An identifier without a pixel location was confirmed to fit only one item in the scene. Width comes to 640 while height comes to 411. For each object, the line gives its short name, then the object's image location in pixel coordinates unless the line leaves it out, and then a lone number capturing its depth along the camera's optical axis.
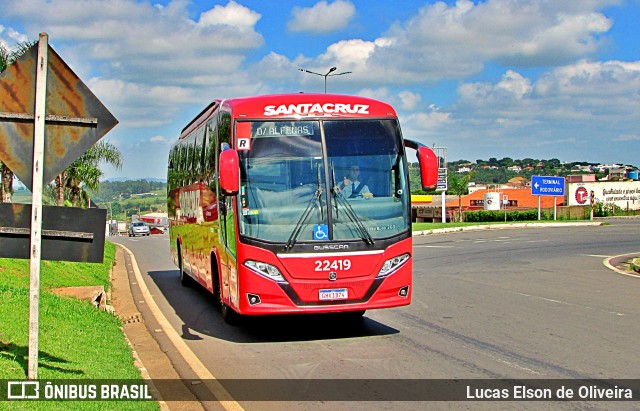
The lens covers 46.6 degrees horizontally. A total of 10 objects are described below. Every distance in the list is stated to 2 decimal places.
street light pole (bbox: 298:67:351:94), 37.72
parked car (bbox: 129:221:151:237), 73.75
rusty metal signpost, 6.61
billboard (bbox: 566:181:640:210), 72.31
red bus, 9.89
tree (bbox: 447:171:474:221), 68.88
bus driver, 10.20
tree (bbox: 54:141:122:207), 36.78
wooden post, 6.59
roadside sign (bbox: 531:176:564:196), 57.00
